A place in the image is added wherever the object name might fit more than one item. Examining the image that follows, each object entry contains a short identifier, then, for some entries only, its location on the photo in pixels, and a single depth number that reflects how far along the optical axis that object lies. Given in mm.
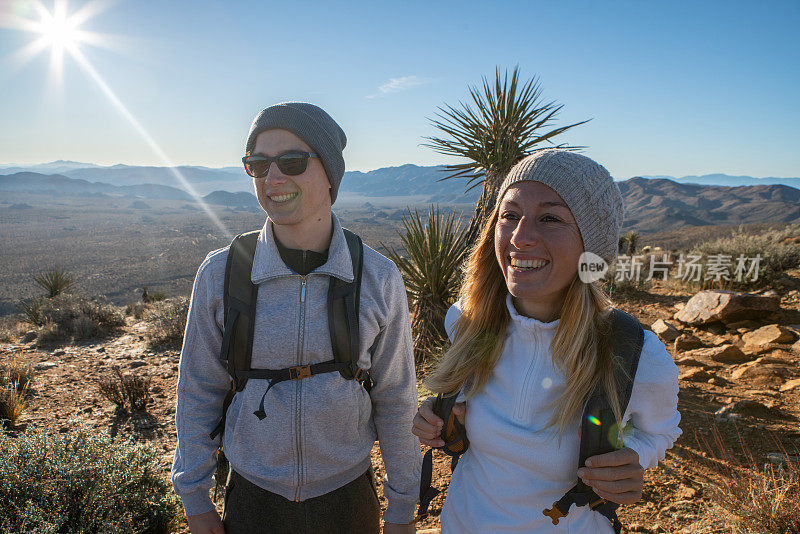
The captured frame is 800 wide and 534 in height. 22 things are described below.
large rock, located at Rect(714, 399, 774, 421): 3465
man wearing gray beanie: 1559
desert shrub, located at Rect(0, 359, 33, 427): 4656
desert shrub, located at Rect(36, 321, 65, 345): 8625
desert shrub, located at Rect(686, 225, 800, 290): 8047
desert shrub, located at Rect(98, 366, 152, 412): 5031
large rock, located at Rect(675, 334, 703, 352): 5388
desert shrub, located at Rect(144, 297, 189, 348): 8023
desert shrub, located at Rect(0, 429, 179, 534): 2223
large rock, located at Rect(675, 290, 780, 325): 5859
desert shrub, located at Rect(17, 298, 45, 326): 10067
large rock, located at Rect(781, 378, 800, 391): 3920
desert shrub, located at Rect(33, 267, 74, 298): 12625
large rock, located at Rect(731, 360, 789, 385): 4184
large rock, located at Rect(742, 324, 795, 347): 5027
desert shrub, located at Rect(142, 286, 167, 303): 14633
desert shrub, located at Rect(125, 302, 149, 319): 12305
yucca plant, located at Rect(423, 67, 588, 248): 5605
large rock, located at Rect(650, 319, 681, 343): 5727
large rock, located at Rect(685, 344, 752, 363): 4828
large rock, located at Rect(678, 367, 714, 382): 4344
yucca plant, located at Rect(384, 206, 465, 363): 5312
